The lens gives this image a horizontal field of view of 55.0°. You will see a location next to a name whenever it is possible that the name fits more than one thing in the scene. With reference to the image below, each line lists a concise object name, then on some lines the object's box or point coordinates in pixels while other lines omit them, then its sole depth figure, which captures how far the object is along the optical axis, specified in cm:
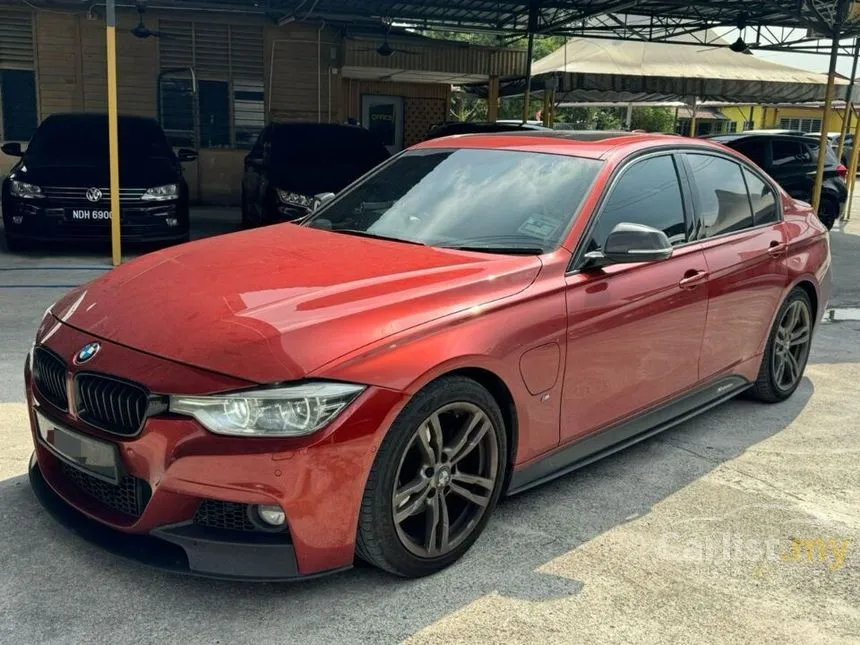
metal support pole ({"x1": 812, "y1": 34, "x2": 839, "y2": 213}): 1180
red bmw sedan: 260
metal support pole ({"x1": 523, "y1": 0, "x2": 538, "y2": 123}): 1448
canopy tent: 1612
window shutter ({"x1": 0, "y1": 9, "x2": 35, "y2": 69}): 1435
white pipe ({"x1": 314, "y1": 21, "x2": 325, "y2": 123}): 1580
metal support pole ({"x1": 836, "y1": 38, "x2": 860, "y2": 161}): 1677
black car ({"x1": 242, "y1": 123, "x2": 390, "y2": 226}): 928
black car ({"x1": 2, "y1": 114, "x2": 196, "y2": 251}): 881
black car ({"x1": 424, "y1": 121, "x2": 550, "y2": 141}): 1126
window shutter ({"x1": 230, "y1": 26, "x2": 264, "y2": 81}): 1547
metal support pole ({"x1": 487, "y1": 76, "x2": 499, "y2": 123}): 1789
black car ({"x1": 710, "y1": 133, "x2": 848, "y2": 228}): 1414
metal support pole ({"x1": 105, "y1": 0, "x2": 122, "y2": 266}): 793
